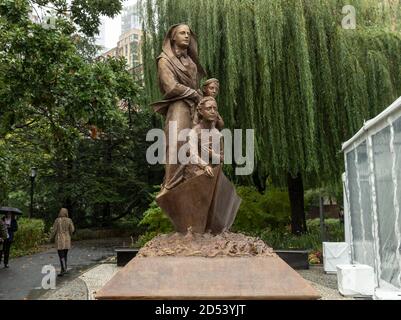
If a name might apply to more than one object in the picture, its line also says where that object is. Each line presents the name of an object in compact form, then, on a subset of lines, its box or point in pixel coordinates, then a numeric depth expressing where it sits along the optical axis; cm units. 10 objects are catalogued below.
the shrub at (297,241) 1322
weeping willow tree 1204
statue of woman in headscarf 562
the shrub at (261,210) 1472
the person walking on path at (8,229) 1314
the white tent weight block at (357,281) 841
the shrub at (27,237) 1835
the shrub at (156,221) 1404
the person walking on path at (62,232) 1150
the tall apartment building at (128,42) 3538
